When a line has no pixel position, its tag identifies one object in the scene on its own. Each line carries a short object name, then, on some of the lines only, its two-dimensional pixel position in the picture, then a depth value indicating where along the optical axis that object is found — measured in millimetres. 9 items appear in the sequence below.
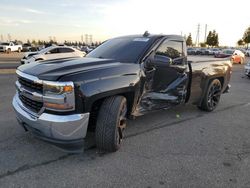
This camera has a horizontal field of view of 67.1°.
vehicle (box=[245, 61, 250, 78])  10647
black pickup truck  2383
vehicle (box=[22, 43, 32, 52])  32398
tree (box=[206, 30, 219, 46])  57292
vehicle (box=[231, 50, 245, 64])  20600
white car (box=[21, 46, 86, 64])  11584
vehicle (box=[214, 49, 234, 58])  21440
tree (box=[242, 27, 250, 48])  49998
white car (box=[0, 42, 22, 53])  29588
